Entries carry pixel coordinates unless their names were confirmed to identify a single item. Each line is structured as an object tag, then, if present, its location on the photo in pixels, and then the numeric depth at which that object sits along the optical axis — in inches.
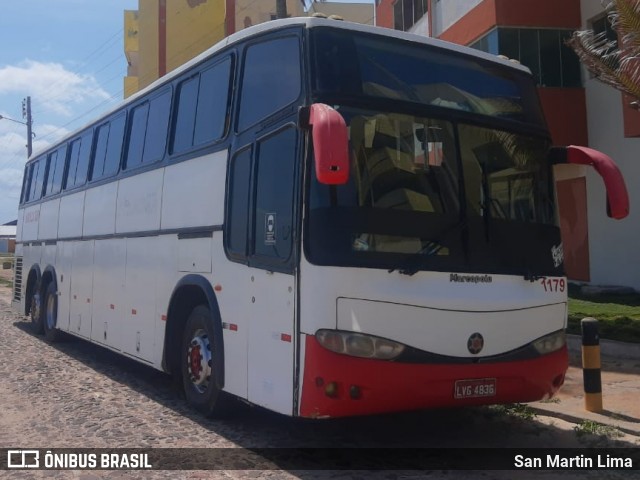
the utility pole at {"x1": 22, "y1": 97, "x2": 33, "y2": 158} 1918.1
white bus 209.8
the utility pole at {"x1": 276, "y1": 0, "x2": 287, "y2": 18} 677.3
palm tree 395.9
